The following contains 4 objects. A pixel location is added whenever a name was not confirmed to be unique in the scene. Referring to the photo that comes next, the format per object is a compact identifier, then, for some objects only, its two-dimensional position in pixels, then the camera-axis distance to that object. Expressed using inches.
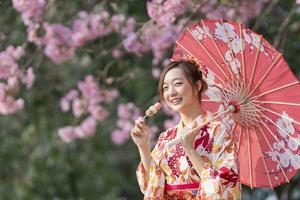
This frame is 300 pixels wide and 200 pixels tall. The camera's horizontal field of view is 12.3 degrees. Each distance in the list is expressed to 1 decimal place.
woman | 216.6
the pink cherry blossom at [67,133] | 443.8
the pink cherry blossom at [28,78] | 389.3
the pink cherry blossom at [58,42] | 378.6
